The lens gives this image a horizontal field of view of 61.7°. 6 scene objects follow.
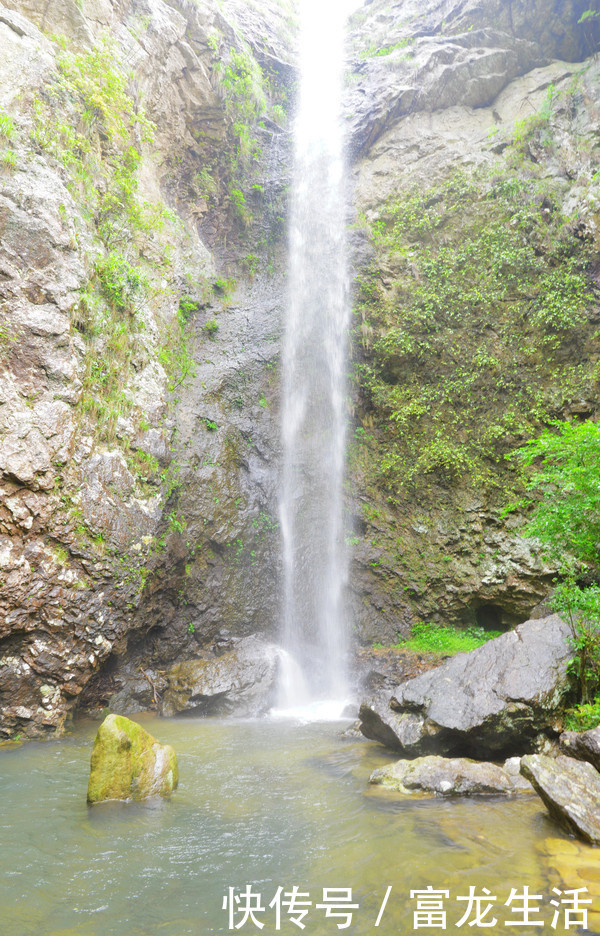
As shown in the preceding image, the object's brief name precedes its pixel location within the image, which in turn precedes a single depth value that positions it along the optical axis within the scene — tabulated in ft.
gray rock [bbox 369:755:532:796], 16.24
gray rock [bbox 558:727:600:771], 15.11
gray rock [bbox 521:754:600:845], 12.55
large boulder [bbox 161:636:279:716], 29.01
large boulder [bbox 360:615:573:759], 19.04
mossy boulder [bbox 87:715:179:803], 15.79
